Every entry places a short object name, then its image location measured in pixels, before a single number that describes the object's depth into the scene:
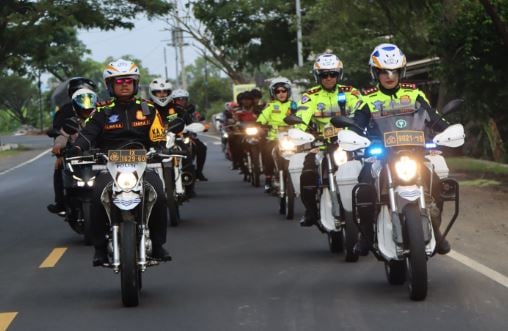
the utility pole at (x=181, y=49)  92.76
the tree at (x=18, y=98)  125.82
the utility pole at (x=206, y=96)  103.69
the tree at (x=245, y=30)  54.16
